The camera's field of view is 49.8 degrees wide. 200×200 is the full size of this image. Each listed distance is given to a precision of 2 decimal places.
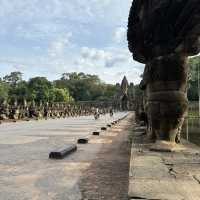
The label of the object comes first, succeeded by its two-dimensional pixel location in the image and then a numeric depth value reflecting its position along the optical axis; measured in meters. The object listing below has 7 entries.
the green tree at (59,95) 63.54
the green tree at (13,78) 69.35
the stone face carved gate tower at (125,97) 56.88
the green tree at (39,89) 59.12
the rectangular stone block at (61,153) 4.17
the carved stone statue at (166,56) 3.19
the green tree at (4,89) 51.42
